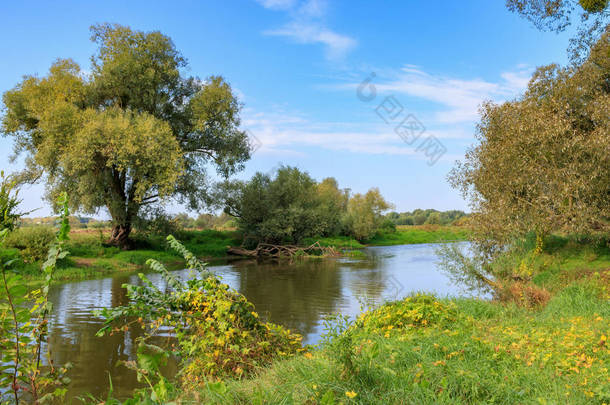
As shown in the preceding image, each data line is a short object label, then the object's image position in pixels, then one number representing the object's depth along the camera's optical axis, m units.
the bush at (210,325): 5.20
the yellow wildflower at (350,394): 3.17
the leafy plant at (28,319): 2.41
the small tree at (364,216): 50.06
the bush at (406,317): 7.22
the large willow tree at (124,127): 21.70
